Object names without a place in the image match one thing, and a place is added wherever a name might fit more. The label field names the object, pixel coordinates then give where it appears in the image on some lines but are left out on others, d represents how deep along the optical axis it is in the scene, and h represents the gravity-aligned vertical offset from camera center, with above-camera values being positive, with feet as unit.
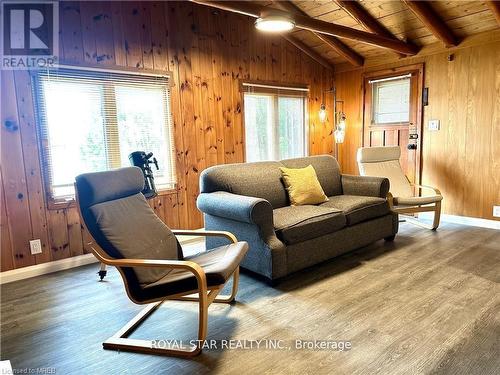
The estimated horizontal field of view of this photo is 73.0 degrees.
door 14.80 +1.23
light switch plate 14.20 +0.52
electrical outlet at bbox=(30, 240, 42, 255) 9.95 -2.83
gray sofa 8.43 -2.04
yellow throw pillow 10.85 -1.47
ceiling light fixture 9.02 +3.27
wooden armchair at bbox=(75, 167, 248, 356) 5.95 -2.08
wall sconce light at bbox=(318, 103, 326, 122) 16.07 +1.33
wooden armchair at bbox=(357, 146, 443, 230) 12.95 -1.29
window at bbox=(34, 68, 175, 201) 10.10 +0.83
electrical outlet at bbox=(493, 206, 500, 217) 12.82 -2.86
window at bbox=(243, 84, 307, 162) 15.02 +0.94
